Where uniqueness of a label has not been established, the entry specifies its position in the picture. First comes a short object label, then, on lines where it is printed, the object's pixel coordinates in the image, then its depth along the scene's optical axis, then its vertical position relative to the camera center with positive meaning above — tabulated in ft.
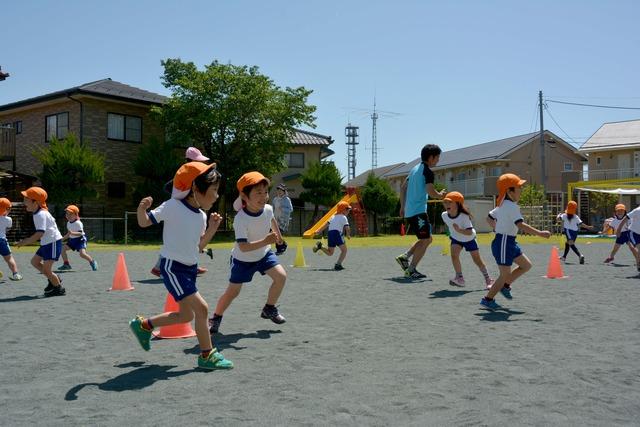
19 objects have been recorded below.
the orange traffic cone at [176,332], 18.78 -3.73
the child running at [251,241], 18.99 -0.75
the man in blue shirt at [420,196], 33.32 +1.41
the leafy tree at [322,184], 130.93 +8.04
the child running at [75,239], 43.62 -1.61
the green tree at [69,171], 88.43 +7.37
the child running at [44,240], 28.96 -1.15
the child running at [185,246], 14.76 -0.72
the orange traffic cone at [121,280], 30.94 -3.35
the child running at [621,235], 42.26 -1.16
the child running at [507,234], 23.77 -0.57
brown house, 103.30 +17.42
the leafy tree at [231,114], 104.88 +19.68
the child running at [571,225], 50.67 -0.40
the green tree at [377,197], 142.31 +5.57
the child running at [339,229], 44.70 -0.77
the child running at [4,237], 34.73 -1.17
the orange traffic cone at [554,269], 36.45 -3.11
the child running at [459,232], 30.96 -0.64
